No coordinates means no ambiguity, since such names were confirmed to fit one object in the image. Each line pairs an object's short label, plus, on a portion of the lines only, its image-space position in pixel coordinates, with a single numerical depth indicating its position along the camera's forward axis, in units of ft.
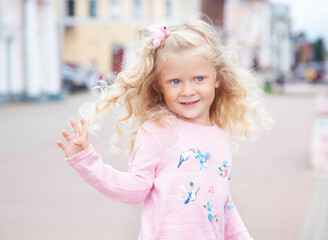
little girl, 6.82
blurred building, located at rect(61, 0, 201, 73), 136.77
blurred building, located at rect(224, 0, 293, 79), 196.95
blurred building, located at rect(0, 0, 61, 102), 68.80
